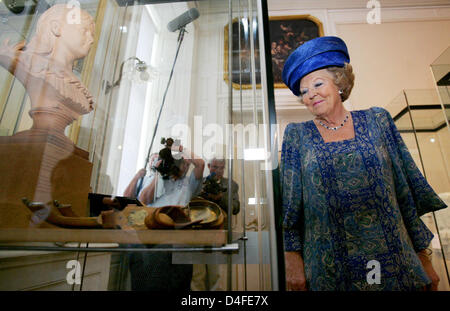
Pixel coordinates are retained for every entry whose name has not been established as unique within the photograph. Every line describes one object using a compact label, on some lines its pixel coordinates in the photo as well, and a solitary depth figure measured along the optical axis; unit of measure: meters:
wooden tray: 0.35
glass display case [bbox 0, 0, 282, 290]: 0.37
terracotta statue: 0.53
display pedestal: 0.44
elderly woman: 0.53
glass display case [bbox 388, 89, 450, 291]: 1.06
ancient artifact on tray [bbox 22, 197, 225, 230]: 0.36
